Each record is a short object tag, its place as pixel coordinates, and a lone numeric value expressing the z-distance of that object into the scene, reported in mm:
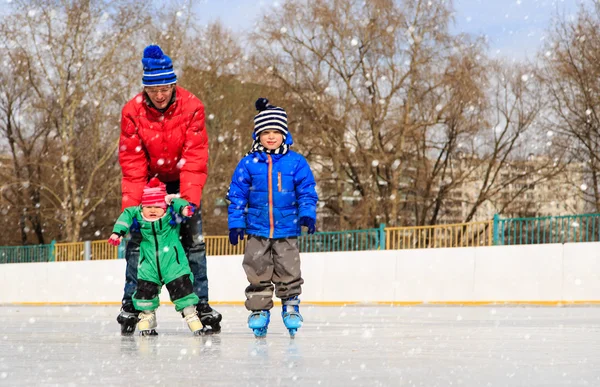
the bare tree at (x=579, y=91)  24250
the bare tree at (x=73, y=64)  24484
